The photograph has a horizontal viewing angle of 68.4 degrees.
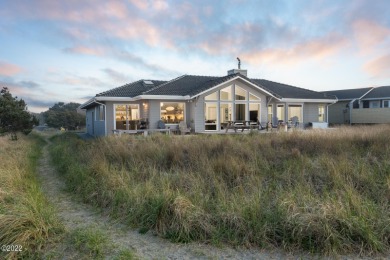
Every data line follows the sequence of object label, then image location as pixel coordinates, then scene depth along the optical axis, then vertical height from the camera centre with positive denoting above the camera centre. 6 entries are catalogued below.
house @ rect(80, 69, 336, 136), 18.41 +1.26
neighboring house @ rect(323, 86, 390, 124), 30.61 +1.80
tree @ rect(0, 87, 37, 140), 23.36 +0.80
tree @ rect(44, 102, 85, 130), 53.12 +0.89
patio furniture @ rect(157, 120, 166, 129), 18.09 -0.14
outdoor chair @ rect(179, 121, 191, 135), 17.55 -0.40
